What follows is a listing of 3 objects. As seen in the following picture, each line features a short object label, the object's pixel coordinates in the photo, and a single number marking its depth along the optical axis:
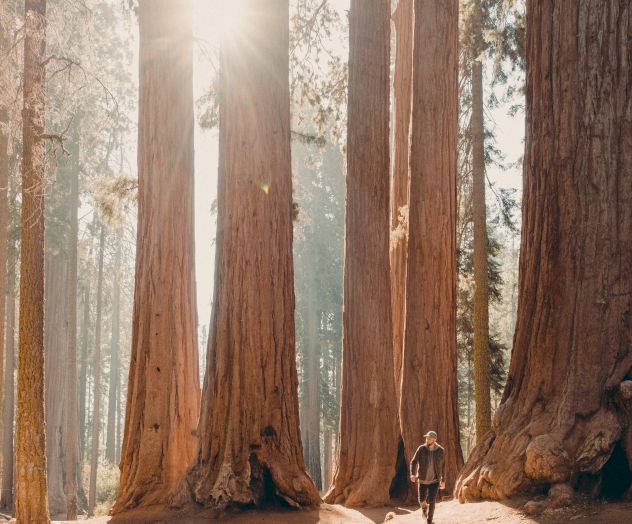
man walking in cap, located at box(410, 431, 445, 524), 8.59
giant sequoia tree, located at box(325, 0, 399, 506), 12.52
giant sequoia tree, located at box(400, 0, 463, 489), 12.98
